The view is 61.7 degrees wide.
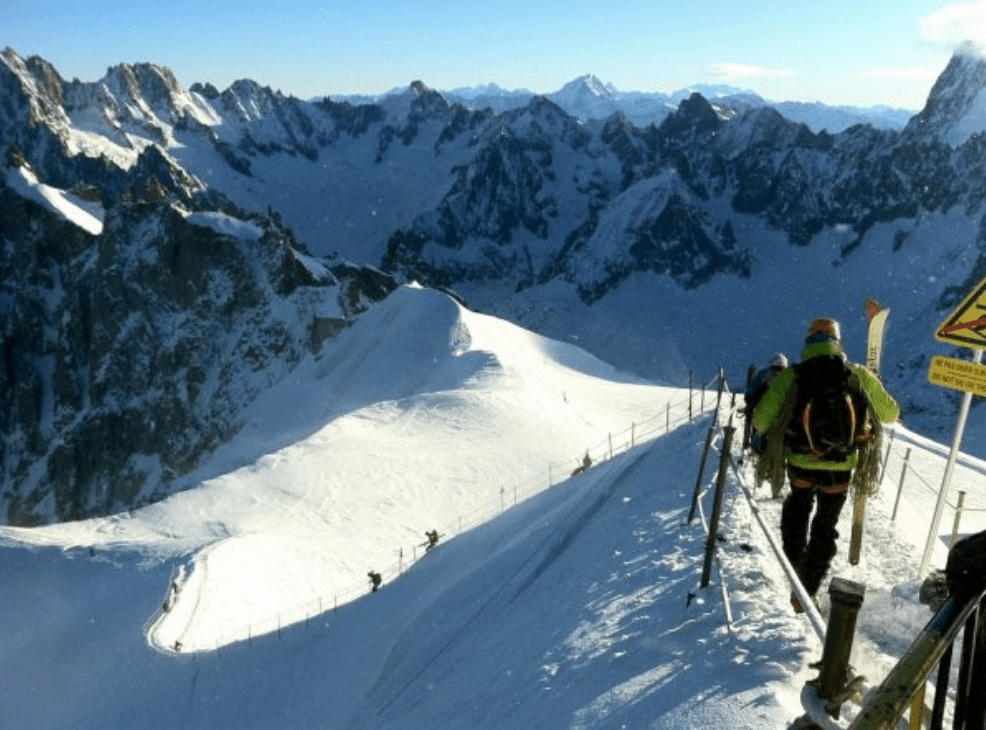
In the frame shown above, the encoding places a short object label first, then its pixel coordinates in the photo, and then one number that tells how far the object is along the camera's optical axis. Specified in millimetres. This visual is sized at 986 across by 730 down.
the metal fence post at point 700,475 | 10141
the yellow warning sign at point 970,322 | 8219
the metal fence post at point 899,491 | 12547
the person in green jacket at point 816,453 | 7270
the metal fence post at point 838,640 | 3416
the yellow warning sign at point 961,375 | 8367
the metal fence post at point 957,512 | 9191
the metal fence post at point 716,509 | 7848
